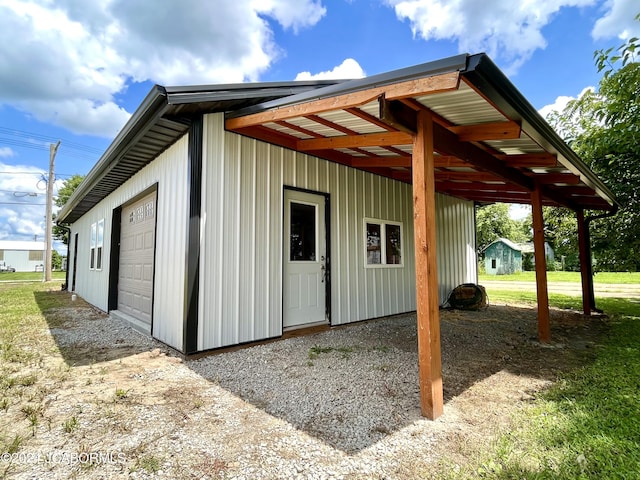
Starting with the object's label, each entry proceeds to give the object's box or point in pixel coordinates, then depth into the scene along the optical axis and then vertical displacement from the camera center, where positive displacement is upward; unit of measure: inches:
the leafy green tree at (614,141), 198.4 +81.9
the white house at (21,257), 1612.9 +27.0
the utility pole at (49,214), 715.4 +106.4
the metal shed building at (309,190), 96.9 +39.8
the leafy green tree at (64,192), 1166.8 +255.8
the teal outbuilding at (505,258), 956.0 +0.1
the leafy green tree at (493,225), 1136.2 +115.3
